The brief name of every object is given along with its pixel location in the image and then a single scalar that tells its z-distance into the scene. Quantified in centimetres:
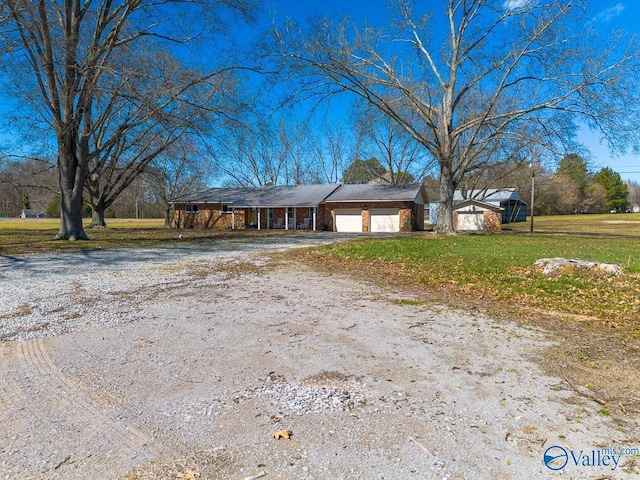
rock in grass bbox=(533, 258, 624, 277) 743
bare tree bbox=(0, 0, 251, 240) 1269
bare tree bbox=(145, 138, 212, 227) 2911
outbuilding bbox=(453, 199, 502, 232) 3175
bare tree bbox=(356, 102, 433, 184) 3688
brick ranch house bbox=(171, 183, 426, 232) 2820
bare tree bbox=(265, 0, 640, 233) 1755
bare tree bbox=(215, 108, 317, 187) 4744
